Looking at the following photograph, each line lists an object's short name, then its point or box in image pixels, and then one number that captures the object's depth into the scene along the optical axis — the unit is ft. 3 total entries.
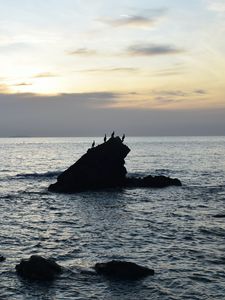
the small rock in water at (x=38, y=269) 82.38
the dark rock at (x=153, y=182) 235.81
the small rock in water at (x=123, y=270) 83.51
